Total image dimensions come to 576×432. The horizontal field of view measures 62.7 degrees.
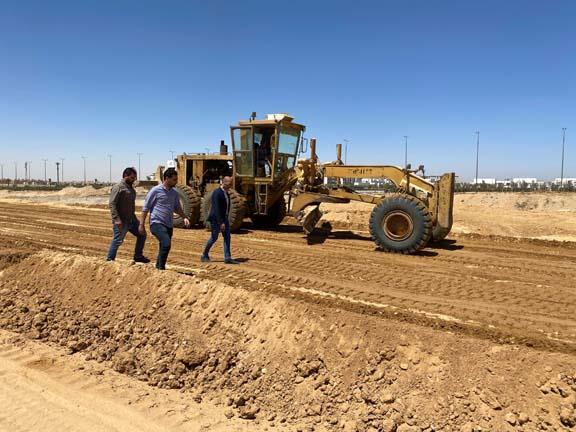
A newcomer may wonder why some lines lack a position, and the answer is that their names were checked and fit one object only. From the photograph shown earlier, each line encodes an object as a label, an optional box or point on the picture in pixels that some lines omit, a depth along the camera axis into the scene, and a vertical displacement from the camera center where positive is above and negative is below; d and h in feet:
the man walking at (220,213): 25.50 -1.47
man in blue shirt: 21.90 -1.29
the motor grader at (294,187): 30.96 -0.02
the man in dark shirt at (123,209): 22.13 -1.14
